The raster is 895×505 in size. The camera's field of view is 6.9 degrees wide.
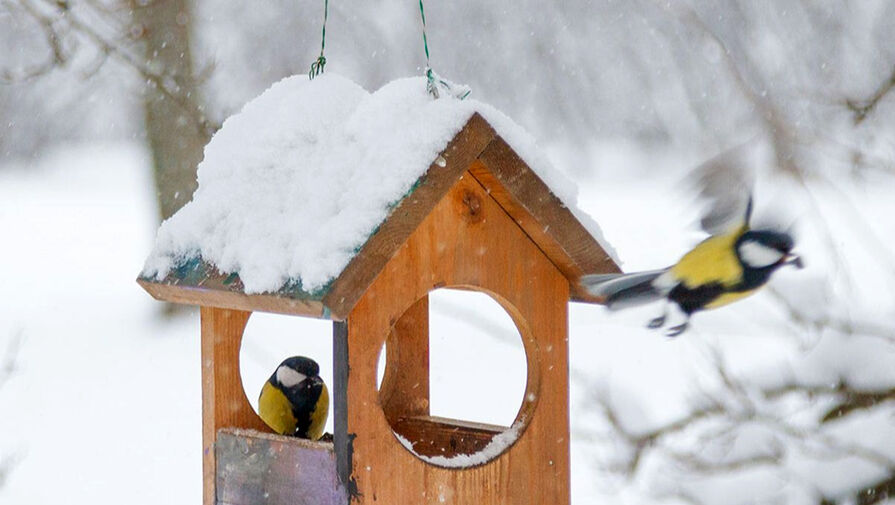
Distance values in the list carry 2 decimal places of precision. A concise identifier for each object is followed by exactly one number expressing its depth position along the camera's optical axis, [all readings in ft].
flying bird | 16.84
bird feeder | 17.02
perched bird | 17.92
